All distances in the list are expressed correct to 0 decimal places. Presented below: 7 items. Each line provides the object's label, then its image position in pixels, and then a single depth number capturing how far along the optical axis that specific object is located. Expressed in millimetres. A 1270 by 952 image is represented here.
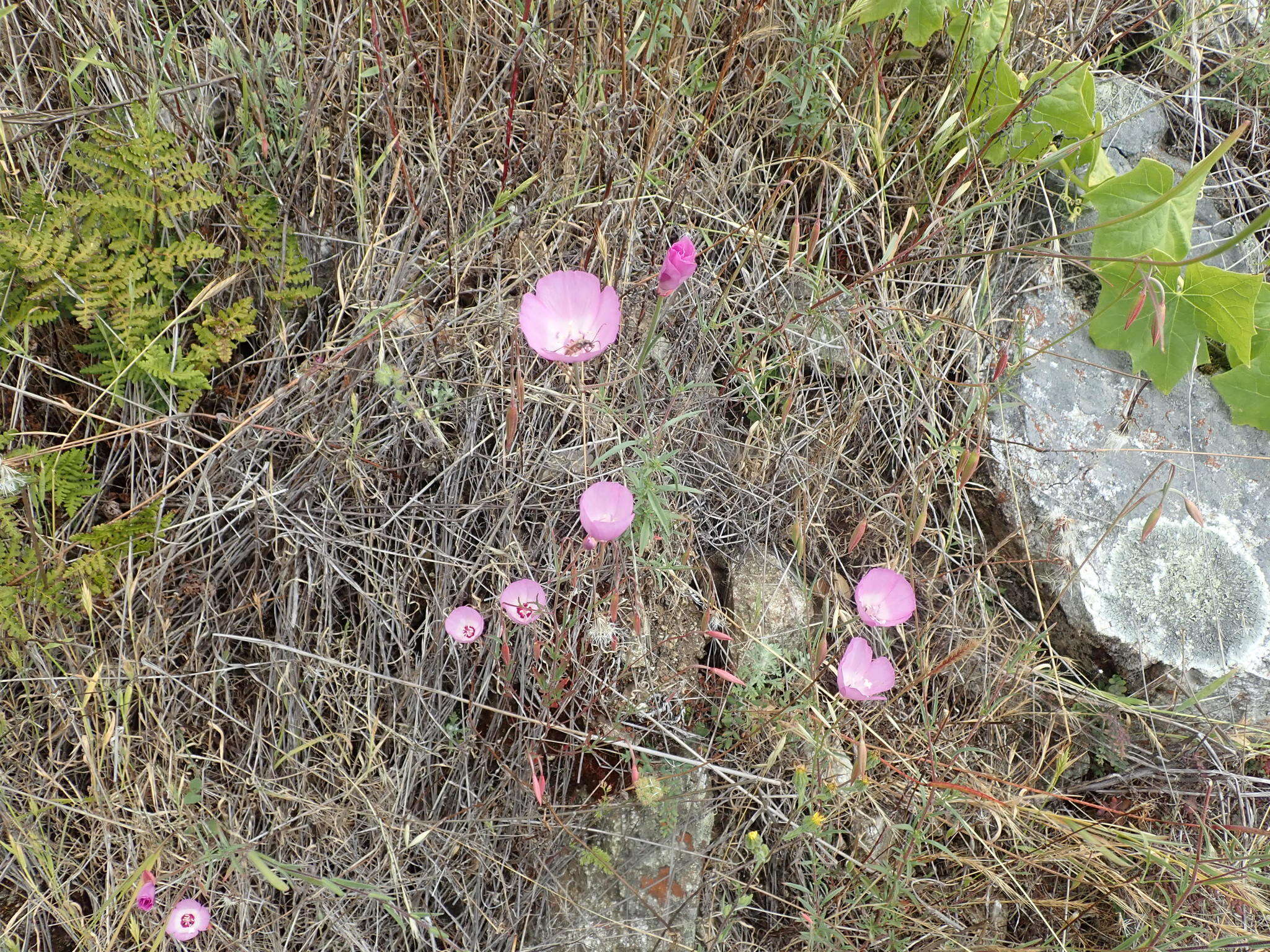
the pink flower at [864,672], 549
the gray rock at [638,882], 548
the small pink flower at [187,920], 515
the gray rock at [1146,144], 680
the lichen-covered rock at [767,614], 580
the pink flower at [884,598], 569
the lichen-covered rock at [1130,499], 610
